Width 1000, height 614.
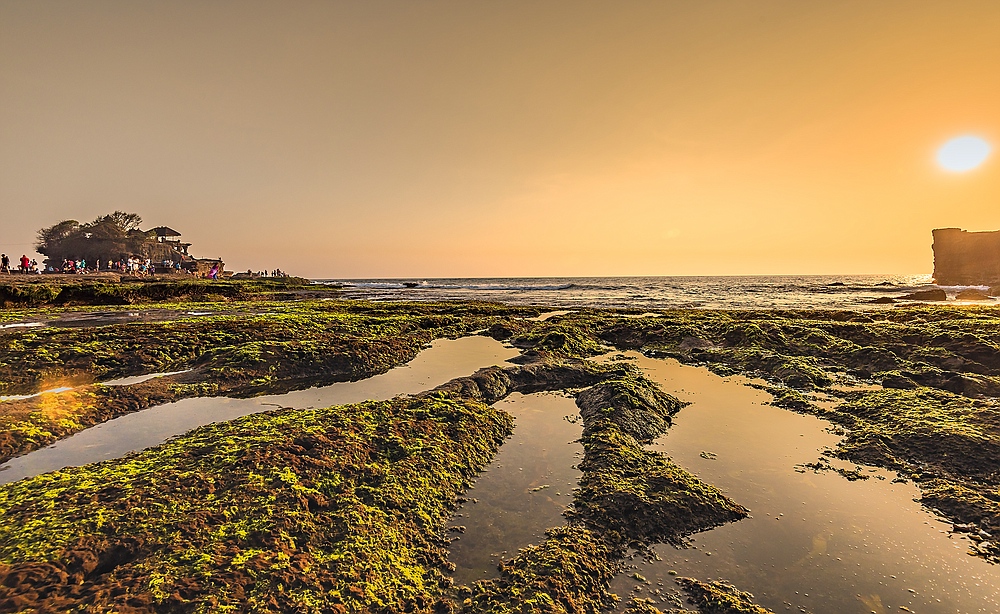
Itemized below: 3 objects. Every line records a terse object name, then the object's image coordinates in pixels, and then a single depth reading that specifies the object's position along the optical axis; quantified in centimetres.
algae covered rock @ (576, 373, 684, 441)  766
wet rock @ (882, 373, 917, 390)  1034
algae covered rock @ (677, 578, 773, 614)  351
